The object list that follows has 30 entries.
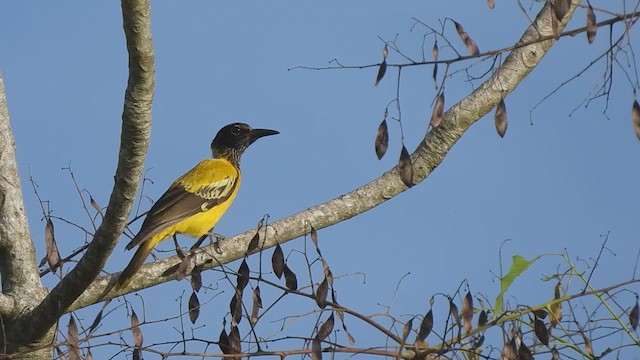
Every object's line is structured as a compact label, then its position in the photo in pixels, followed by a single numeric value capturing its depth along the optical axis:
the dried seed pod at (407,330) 7.88
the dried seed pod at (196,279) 8.64
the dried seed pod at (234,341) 8.12
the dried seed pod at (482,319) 8.11
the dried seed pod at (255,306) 8.31
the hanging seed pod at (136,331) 9.10
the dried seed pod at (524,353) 7.64
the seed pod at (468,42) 7.81
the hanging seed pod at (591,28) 7.23
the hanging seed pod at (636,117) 7.37
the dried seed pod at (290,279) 8.09
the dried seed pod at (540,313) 7.96
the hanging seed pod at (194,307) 8.80
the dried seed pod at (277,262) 8.14
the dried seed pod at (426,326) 7.82
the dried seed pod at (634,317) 8.08
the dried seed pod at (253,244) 8.04
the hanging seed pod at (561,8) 7.35
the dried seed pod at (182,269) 8.66
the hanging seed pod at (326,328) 7.93
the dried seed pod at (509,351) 7.70
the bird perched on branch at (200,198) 13.59
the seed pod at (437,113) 7.46
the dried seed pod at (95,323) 9.57
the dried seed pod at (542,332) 7.72
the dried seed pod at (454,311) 7.89
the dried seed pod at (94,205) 11.69
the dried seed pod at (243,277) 8.34
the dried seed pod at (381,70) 7.66
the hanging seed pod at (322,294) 7.90
